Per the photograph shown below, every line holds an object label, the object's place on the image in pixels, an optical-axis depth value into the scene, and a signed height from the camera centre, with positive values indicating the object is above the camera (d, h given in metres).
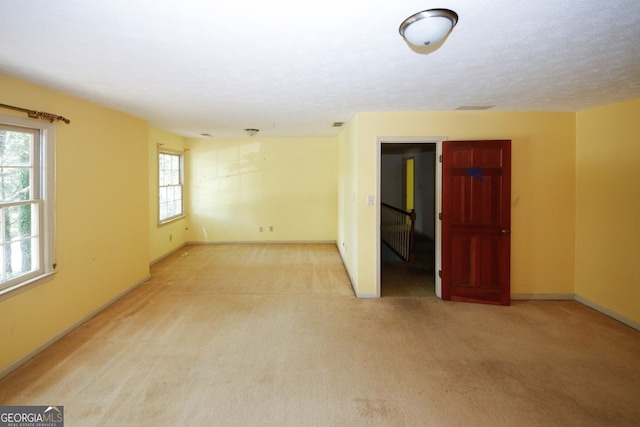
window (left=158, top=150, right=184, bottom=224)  6.39 +0.39
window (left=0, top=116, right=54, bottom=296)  2.66 +0.02
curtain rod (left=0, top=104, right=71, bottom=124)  2.64 +0.78
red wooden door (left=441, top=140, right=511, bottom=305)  3.95 -0.17
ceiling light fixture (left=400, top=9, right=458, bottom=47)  1.68 +0.94
